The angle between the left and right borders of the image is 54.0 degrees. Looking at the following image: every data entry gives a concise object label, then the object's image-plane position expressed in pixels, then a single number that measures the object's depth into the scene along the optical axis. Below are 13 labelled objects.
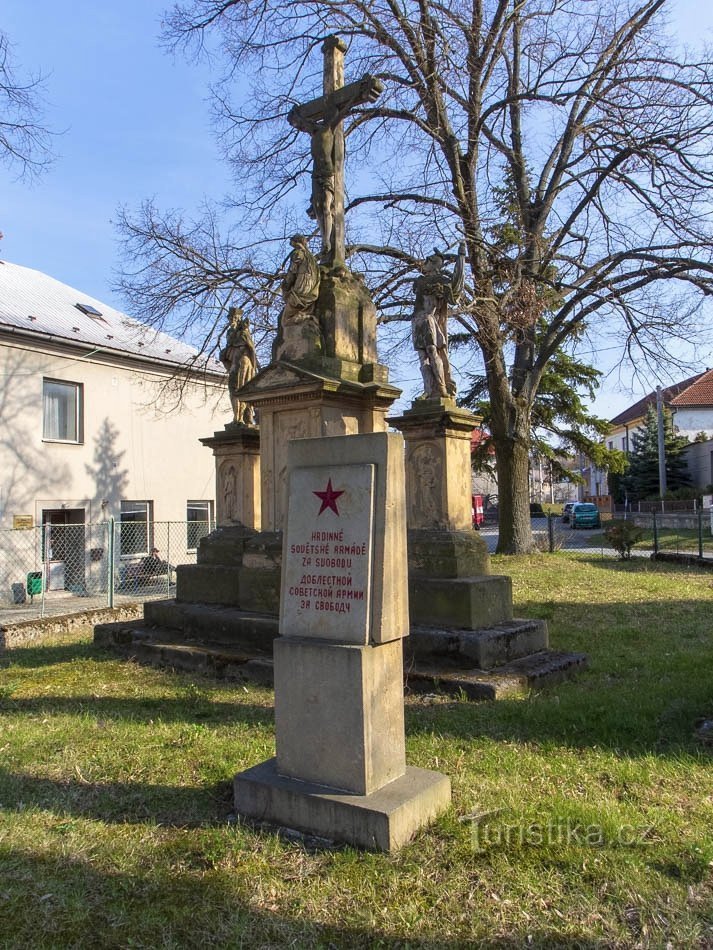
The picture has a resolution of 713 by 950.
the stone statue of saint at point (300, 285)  7.53
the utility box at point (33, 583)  15.28
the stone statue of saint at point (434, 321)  8.02
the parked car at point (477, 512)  42.72
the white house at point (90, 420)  16.16
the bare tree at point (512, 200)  13.69
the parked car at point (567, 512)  45.24
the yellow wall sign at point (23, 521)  15.91
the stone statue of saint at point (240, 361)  9.31
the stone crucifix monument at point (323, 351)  7.25
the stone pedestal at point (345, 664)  3.42
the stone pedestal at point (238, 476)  8.79
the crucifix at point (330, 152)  8.23
